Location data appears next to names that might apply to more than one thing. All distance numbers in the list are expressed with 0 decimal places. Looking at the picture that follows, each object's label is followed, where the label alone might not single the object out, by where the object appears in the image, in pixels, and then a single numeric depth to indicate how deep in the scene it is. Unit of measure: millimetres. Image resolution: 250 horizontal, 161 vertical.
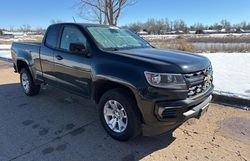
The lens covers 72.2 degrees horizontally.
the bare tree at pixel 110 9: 10298
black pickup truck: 2272
